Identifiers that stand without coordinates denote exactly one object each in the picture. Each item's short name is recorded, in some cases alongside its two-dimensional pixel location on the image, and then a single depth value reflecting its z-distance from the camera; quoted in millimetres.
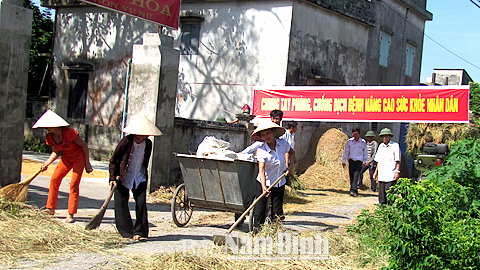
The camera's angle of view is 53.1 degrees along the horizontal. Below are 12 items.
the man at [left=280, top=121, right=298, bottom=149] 9007
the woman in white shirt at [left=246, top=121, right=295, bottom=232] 6730
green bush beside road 5105
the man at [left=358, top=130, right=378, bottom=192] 15062
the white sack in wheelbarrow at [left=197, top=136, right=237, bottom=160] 7094
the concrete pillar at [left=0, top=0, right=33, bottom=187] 8078
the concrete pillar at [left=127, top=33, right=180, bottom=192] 10359
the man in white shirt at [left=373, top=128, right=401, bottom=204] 9750
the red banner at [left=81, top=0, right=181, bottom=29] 9570
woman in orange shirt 7270
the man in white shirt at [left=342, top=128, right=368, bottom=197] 13398
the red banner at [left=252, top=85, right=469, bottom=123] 10836
